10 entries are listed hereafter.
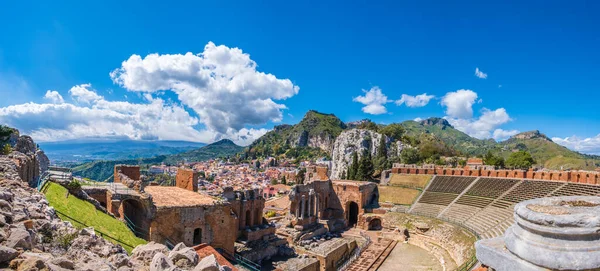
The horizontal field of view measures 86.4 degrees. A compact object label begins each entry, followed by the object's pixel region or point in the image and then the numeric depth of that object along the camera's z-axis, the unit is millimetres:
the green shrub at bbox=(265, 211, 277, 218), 33438
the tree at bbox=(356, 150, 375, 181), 46062
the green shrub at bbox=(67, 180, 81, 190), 11727
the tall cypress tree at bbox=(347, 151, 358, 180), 48144
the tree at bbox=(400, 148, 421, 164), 59531
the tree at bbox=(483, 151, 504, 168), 50594
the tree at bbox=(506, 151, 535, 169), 50881
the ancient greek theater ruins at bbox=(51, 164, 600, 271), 15141
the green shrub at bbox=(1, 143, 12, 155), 13522
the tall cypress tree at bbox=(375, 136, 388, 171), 56438
